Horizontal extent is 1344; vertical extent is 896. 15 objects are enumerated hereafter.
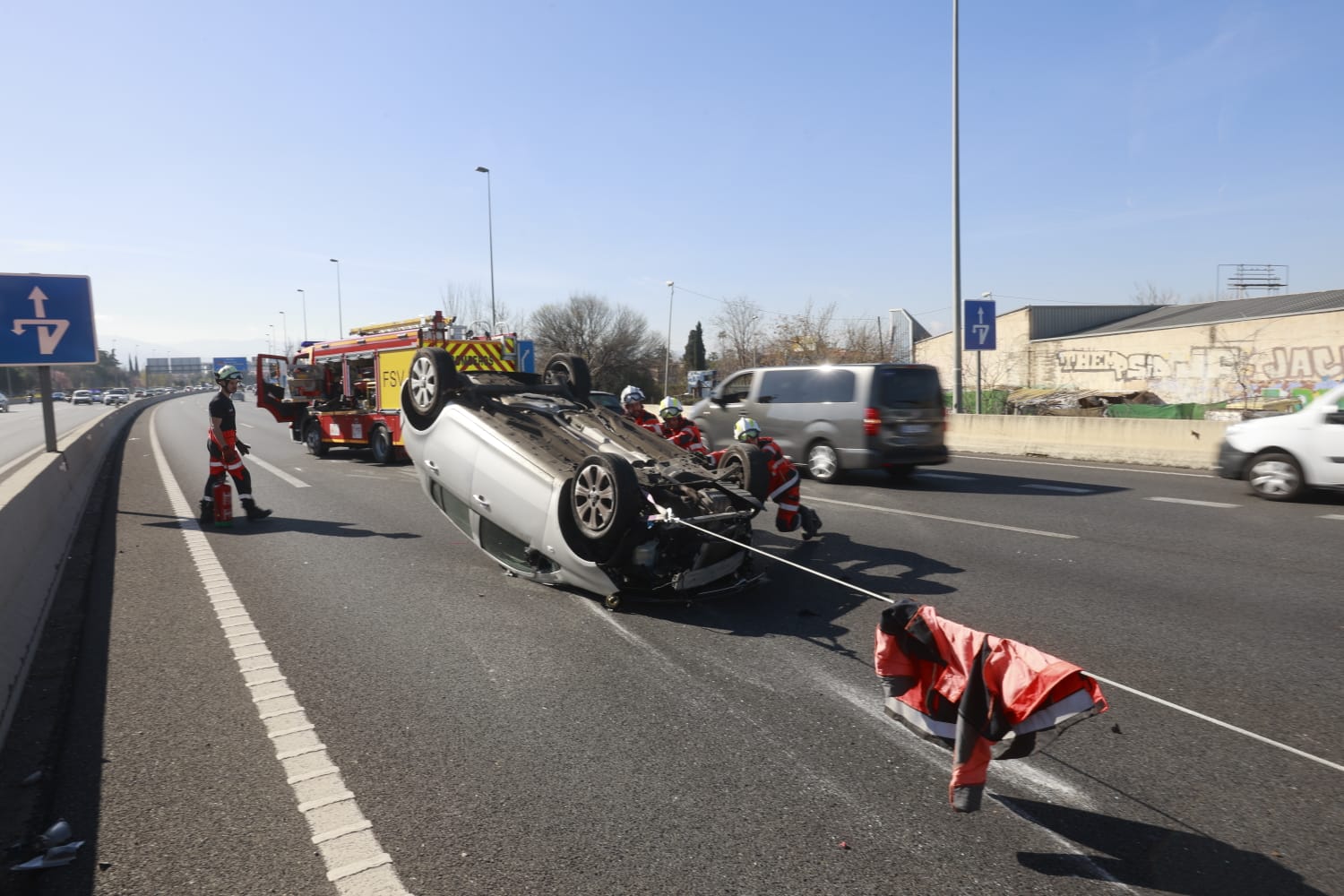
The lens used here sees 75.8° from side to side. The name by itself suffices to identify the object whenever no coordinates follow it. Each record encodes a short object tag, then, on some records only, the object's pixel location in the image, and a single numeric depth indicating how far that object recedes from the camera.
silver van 12.67
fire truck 15.35
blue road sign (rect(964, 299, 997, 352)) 19.98
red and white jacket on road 2.96
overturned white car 6.00
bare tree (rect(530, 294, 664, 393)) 63.75
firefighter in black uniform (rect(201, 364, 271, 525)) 9.71
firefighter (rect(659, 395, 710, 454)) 9.23
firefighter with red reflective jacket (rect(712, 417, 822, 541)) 7.94
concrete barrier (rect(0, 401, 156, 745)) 4.85
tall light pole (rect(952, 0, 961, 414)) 20.06
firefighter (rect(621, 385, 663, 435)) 9.67
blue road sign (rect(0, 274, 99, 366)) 11.66
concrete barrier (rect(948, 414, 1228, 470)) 14.76
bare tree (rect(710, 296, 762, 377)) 54.50
